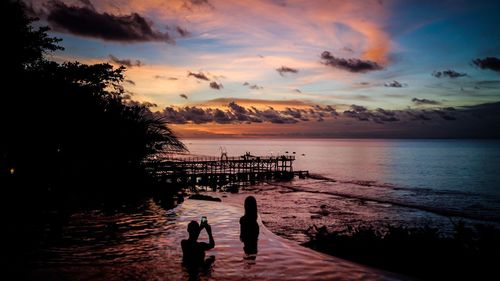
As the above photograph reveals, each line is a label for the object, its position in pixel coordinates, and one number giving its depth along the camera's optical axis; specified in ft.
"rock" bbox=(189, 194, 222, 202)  81.71
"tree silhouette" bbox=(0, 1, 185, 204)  32.07
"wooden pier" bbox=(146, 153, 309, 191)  185.57
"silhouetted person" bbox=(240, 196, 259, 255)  33.94
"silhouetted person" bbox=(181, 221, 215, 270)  28.57
